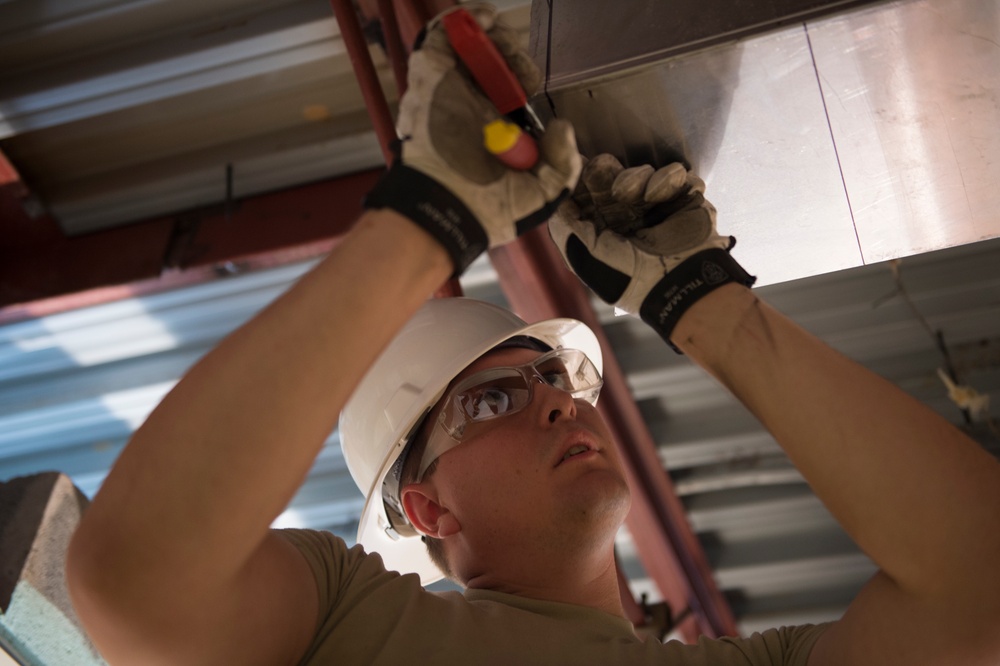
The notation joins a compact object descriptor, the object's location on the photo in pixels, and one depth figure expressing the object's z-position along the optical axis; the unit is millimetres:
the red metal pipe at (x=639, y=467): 3346
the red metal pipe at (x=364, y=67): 2750
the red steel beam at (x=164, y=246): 3385
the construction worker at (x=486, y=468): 1275
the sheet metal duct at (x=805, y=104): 1587
